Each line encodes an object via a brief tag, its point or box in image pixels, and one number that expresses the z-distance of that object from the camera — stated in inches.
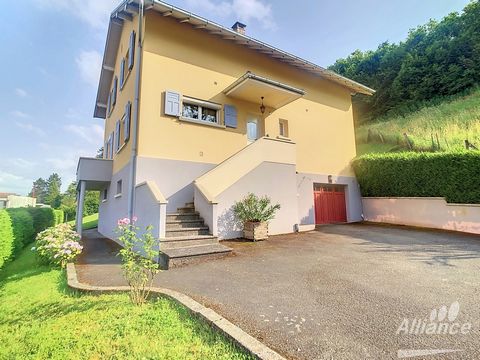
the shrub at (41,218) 596.9
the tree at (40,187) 4225.1
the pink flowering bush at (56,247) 267.1
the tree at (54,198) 2059.1
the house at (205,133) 346.0
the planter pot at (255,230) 336.5
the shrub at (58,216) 857.0
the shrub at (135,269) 153.3
